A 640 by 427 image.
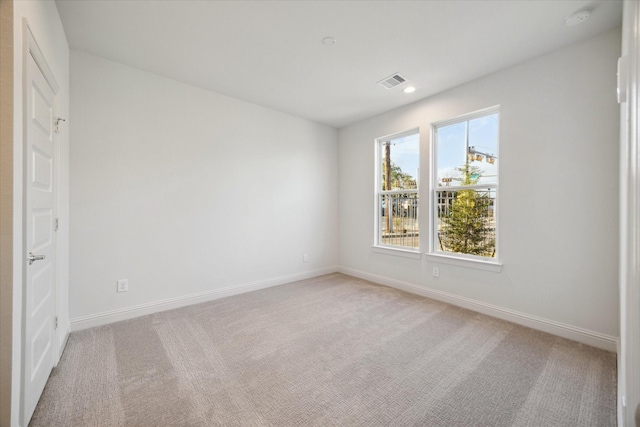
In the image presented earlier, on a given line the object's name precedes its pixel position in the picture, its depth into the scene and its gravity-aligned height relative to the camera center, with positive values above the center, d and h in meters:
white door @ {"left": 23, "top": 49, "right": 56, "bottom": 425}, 1.40 -0.14
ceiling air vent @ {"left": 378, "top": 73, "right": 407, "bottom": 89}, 3.03 +1.55
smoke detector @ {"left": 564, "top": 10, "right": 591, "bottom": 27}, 2.02 +1.52
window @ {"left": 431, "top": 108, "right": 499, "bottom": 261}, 3.04 +0.33
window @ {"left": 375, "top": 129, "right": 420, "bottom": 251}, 3.85 +0.36
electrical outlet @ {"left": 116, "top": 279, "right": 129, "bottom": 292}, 2.77 -0.75
